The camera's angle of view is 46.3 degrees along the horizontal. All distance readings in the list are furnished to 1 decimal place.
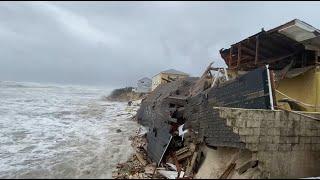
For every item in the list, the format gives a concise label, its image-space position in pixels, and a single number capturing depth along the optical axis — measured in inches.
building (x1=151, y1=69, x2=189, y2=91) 2021.4
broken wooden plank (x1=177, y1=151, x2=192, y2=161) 513.0
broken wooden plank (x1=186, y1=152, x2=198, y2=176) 462.9
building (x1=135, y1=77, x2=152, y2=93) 2573.8
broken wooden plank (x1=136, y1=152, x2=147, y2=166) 549.2
